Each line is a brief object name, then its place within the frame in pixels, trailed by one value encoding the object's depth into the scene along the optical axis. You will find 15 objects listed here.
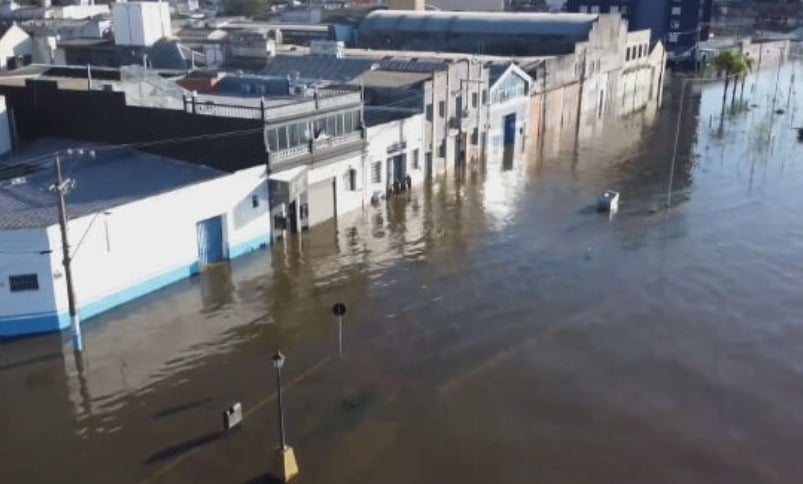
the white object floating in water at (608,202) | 41.03
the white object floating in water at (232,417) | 20.25
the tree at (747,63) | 83.11
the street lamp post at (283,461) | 18.27
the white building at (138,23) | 61.25
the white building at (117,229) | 25.03
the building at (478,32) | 75.31
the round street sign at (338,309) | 24.48
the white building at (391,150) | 41.34
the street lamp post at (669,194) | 43.08
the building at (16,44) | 59.97
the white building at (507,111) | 54.33
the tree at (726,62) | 80.75
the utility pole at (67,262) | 22.16
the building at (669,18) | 119.69
